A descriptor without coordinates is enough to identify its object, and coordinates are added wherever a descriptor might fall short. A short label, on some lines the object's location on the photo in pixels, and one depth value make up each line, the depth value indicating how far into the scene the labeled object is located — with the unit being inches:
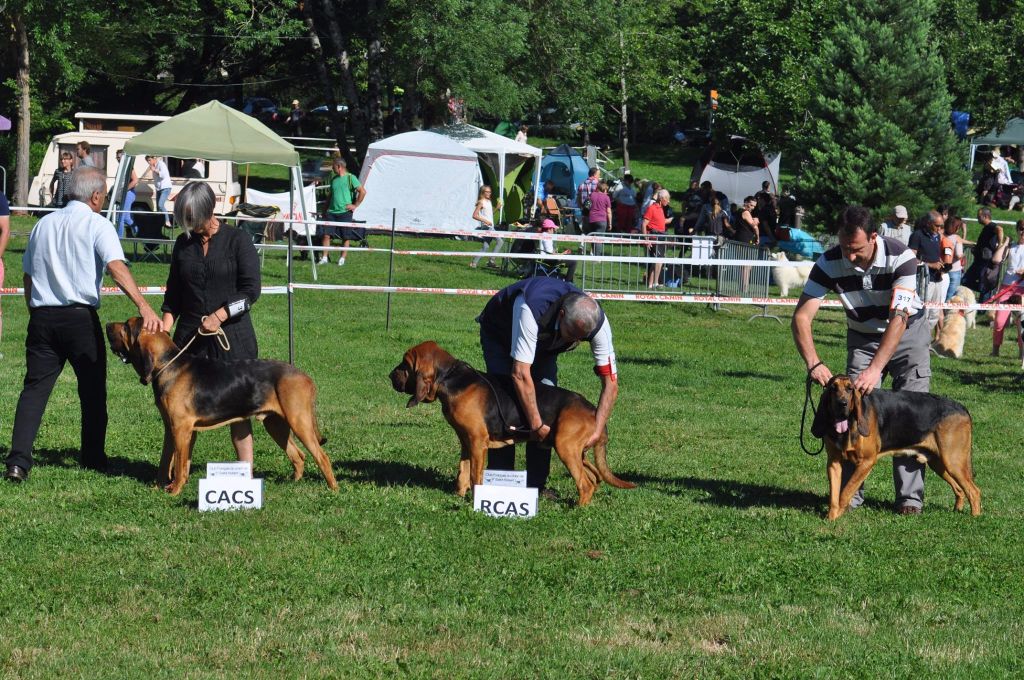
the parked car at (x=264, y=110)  1945.1
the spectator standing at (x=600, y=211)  967.6
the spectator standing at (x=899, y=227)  634.8
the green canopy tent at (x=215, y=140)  697.0
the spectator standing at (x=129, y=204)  798.5
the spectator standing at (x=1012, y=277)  563.8
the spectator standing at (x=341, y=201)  839.7
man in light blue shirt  268.1
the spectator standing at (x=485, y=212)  903.1
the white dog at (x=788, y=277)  732.7
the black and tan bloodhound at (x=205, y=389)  258.8
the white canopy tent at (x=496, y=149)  1087.6
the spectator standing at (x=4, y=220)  371.6
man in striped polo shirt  257.1
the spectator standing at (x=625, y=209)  1039.6
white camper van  1059.3
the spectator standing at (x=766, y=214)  950.4
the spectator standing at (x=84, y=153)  898.1
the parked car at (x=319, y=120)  1923.0
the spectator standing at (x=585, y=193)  1043.6
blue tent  1387.8
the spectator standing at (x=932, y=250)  578.6
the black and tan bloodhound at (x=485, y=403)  258.7
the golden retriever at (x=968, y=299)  599.5
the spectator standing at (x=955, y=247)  634.2
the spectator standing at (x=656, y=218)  881.5
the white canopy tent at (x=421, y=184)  1029.8
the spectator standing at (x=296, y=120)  1818.0
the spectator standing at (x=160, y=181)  931.3
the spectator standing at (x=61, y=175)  892.0
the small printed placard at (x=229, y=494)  254.4
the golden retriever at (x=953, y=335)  564.1
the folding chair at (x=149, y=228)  801.6
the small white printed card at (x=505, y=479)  261.1
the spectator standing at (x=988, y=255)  705.6
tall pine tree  956.0
